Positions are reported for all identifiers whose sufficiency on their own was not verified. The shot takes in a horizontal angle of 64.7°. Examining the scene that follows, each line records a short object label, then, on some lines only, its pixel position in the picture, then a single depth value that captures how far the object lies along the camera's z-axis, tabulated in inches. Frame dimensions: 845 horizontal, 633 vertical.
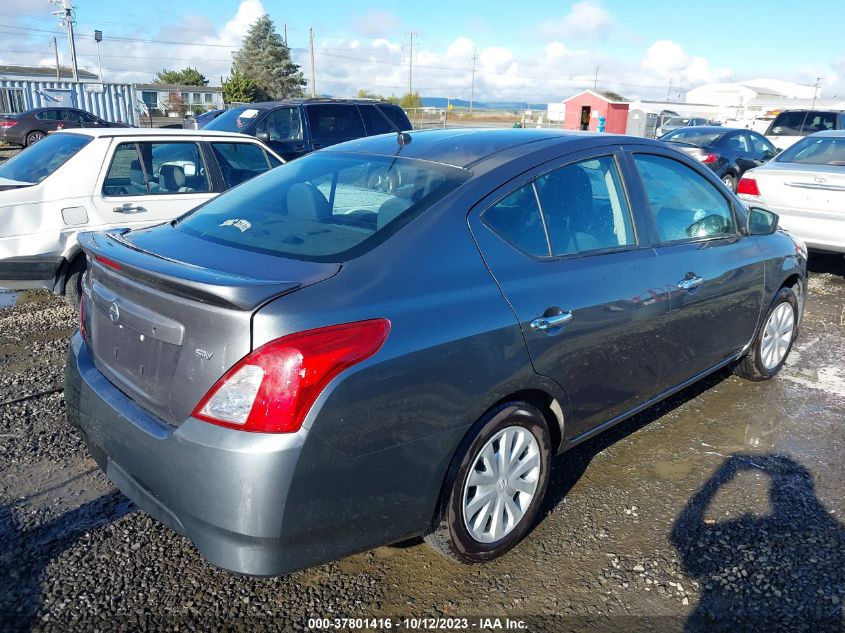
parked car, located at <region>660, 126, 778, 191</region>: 508.7
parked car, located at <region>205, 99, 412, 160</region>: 427.5
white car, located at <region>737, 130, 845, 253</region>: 271.7
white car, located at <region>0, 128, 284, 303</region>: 199.9
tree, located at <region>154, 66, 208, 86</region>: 3053.6
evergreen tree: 2662.4
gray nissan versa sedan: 79.9
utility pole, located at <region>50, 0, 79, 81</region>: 1419.7
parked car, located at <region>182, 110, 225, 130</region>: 550.0
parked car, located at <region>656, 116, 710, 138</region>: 1162.0
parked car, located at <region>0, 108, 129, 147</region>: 877.2
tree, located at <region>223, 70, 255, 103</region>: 2197.3
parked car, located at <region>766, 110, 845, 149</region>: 649.0
